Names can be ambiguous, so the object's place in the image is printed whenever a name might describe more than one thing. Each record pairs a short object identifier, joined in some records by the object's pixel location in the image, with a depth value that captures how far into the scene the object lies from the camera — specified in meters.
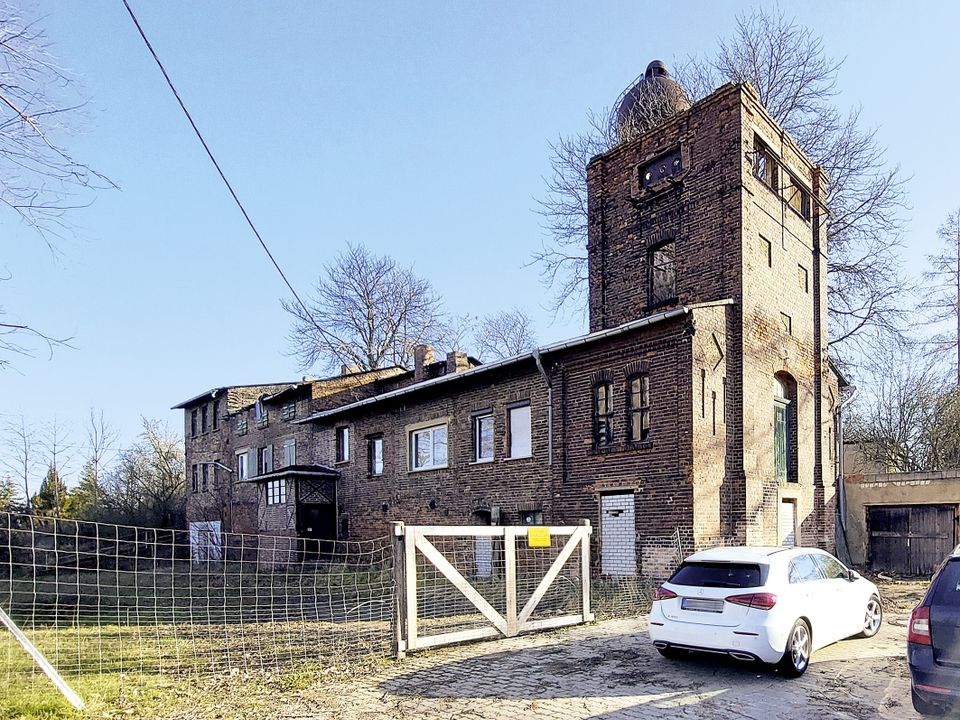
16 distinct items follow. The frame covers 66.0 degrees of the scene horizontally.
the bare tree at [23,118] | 5.91
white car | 7.58
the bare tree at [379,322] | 40.72
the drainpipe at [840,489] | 20.62
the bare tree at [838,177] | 25.94
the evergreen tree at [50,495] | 45.59
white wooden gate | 8.80
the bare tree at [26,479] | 38.92
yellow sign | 10.34
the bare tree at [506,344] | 45.72
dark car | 5.54
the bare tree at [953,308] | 28.12
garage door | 18.55
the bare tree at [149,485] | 42.44
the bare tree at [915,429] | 24.45
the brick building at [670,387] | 16.25
